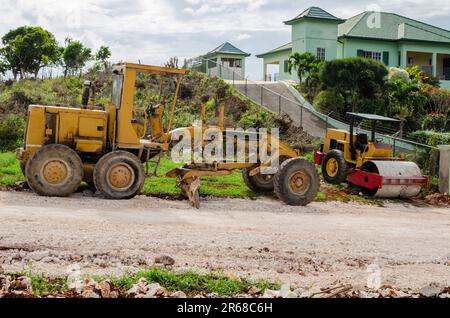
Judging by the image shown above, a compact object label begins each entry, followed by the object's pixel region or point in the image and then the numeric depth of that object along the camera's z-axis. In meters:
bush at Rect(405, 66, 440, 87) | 36.82
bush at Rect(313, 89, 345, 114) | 30.89
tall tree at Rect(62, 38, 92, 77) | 45.76
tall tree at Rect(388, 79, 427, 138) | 29.00
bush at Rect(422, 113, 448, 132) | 29.30
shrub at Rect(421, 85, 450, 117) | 31.14
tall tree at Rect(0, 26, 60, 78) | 42.06
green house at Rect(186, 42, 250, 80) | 48.12
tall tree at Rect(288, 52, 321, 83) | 36.06
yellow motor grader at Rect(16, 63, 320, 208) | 14.70
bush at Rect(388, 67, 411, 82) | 32.62
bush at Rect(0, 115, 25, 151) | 22.44
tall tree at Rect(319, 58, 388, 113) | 30.36
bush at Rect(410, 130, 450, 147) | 24.06
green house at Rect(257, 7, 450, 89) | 42.59
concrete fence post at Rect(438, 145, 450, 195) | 20.17
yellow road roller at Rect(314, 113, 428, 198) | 18.22
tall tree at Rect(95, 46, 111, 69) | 45.17
